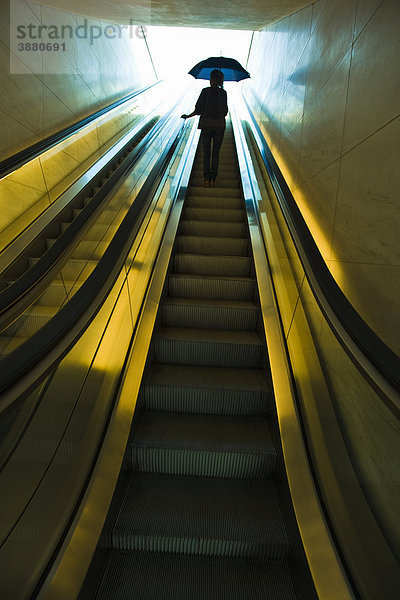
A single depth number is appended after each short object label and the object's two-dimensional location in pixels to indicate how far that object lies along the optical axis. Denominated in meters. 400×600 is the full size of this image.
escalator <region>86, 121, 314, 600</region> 1.46
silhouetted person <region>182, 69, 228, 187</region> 4.81
